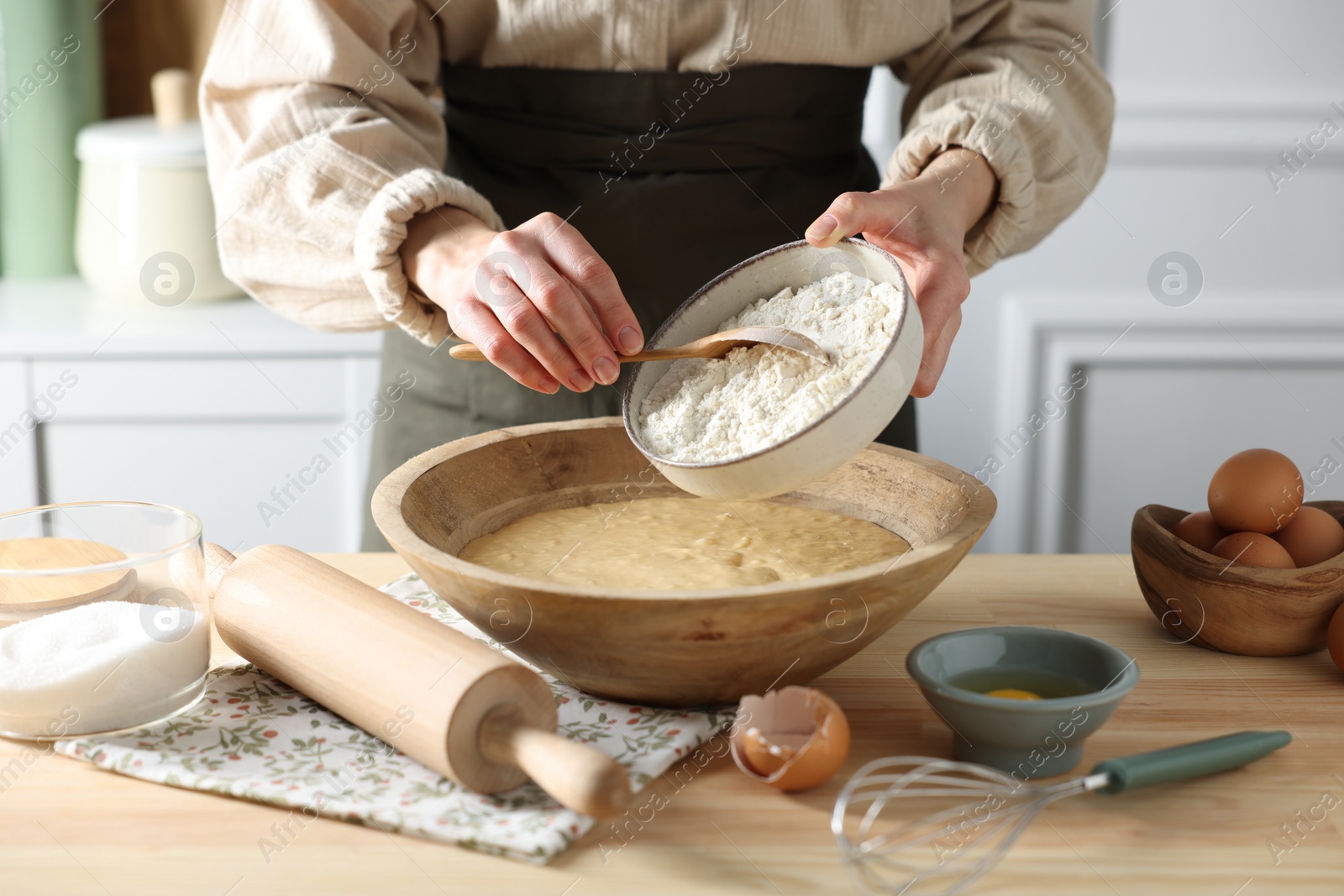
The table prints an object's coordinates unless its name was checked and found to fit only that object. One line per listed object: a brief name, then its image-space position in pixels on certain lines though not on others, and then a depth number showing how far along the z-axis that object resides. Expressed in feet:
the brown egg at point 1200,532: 3.17
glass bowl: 2.51
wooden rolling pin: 2.19
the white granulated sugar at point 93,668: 2.51
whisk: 2.10
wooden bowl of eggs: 2.96
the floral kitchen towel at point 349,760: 2.27
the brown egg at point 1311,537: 3.07
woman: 3.58
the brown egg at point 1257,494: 3.09
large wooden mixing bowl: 2.41
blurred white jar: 6.64
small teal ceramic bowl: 2.35
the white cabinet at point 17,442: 6.45
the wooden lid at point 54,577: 2.55
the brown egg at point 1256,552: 3.01
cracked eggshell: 2.36
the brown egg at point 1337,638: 2.89
